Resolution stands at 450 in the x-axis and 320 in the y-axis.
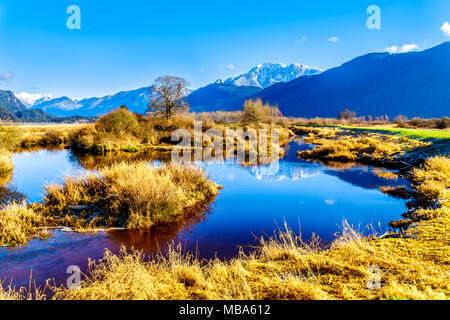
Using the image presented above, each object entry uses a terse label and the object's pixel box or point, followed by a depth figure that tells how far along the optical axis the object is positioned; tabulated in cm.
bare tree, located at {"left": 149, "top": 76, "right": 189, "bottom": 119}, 3662
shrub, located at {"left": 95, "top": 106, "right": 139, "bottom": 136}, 2944
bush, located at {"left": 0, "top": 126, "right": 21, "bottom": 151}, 1978
